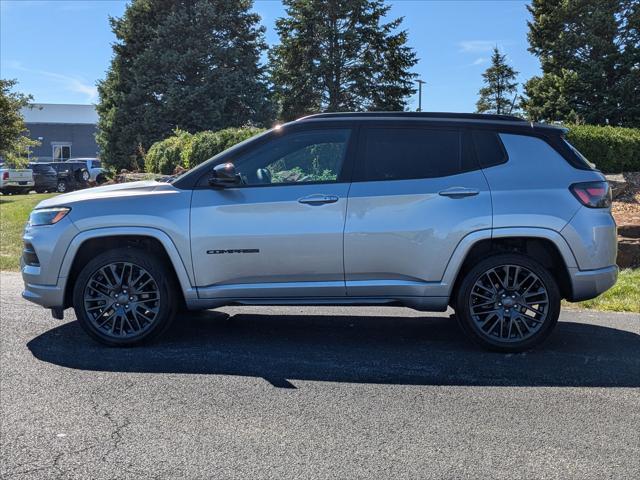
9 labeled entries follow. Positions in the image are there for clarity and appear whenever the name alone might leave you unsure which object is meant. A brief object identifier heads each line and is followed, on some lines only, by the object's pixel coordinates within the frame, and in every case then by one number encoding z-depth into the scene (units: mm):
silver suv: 5195
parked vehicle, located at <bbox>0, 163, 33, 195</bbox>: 31688
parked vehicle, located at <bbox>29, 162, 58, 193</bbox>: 33188
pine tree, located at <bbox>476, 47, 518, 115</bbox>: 55781
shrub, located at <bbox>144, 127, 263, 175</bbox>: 15594
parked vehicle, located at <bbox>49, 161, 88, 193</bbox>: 33625
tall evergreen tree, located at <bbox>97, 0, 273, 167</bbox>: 28734
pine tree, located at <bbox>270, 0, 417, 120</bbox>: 31031
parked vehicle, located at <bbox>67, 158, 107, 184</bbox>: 31755
